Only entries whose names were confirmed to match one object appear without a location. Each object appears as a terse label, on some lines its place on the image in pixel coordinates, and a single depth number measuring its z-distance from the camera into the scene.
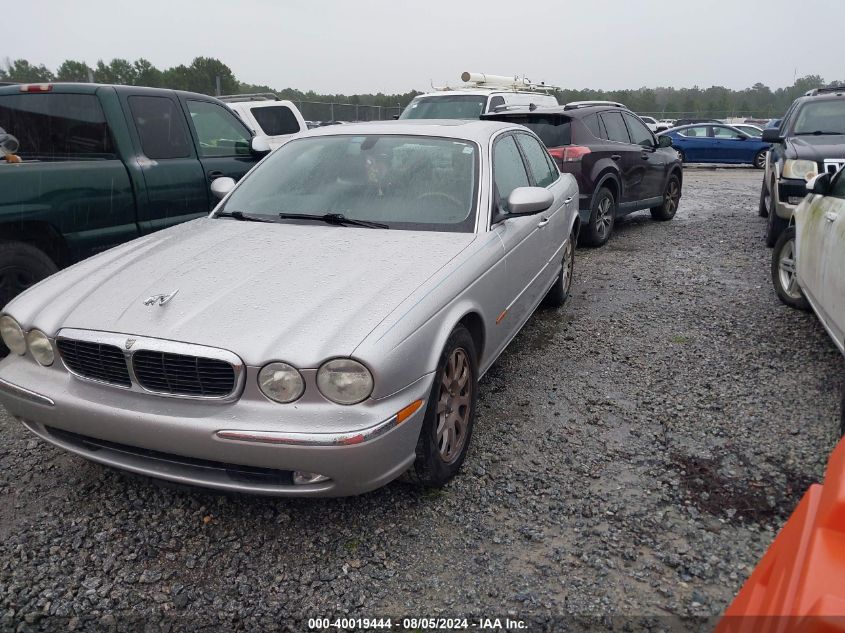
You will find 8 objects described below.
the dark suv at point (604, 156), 7.56
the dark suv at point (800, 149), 7.02
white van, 10.62
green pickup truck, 4.35
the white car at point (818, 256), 3.85
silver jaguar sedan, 2.40
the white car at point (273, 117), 9.12
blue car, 19.27
